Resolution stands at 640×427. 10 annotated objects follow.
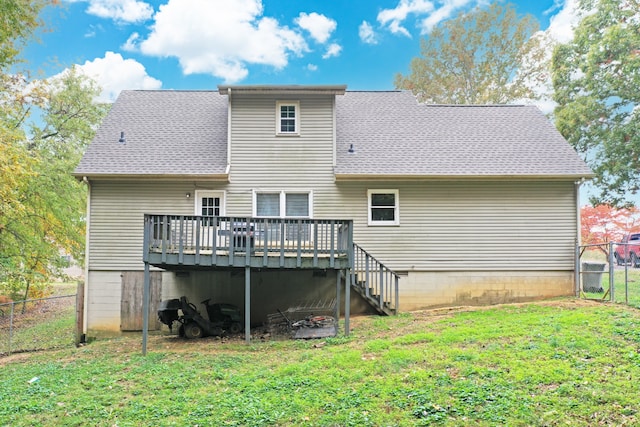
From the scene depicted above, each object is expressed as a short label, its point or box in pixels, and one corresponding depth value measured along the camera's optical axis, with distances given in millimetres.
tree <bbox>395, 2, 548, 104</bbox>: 22391
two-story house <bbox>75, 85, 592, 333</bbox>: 11164
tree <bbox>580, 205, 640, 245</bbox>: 19672
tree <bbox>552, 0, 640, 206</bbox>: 15445
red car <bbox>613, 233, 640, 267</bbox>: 16234
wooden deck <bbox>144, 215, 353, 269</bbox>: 8531
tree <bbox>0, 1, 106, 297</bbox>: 14922
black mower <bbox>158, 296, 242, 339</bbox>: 9852
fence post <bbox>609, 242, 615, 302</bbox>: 9257
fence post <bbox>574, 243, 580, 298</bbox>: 11266
